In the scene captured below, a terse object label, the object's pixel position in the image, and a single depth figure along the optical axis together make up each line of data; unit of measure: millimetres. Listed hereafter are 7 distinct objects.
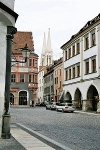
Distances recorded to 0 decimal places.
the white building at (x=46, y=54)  135125
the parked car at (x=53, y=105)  47662
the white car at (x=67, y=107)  39328
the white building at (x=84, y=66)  36469
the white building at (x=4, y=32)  10870
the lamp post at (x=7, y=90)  10894
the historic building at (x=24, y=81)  63934
